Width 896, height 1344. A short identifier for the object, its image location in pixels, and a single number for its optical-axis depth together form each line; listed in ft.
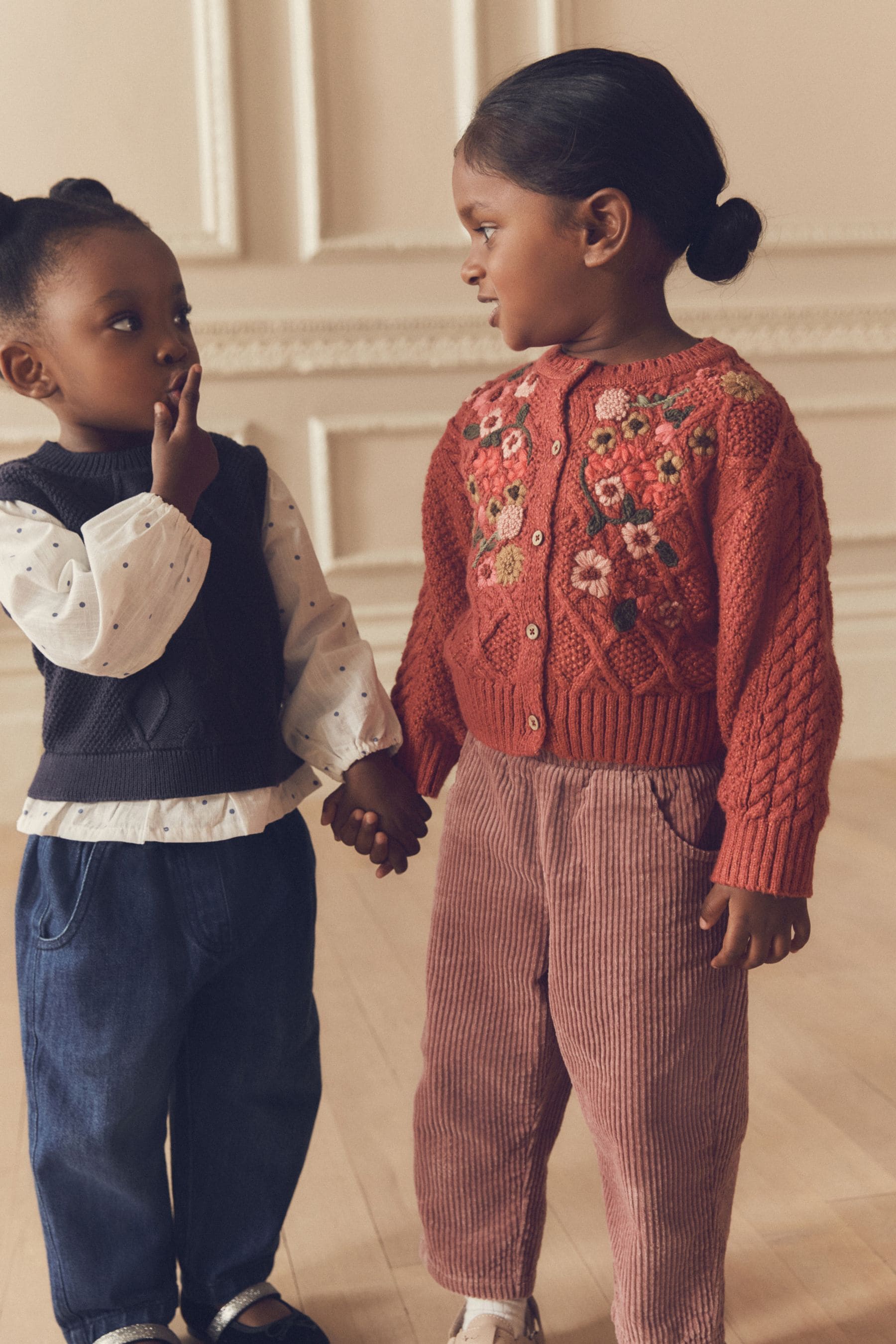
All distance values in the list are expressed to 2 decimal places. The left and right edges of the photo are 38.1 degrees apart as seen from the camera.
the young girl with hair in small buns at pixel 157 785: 2.86
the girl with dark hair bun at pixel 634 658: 2.79
